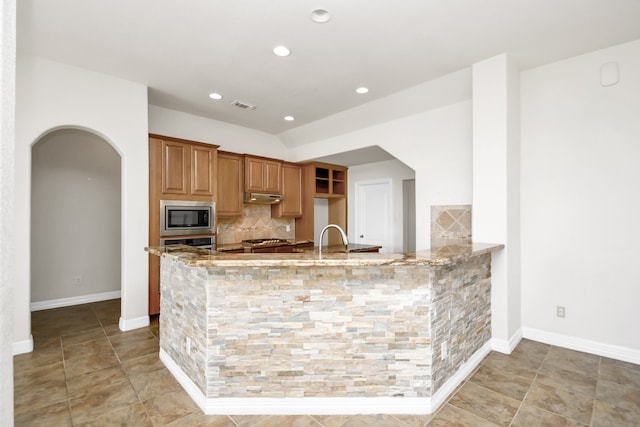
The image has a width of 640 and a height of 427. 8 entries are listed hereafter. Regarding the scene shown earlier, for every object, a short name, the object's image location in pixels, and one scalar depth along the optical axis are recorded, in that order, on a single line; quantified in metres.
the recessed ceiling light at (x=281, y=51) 2.90
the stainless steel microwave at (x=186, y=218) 4.02
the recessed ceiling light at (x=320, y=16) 2.39
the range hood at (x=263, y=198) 5.21
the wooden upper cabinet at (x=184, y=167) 4.00
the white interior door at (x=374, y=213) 6.06
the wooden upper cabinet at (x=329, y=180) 6.22
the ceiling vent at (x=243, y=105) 4.26
